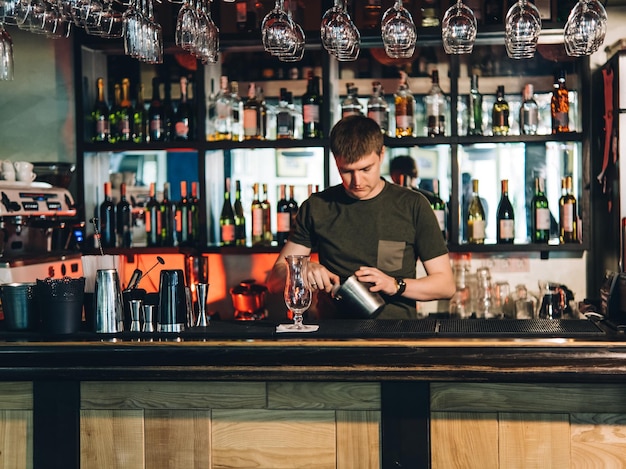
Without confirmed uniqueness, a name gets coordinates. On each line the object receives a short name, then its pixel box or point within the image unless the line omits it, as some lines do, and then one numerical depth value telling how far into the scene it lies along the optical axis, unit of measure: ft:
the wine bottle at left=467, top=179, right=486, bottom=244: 12.46
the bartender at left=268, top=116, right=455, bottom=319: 9.28
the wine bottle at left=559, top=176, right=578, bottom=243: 12.24
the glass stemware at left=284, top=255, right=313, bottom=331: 7.43
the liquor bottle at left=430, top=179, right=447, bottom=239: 12.40
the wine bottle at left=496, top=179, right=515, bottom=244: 12.31
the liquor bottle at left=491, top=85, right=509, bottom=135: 12.57
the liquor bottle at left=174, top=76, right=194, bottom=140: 12.90
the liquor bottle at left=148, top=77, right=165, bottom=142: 13.27
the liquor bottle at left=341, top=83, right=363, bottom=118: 12.73
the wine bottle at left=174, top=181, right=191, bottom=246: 13.43
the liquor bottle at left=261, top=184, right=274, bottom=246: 13.07
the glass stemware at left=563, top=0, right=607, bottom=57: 7.81
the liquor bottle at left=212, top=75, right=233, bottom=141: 12.98
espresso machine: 10.96
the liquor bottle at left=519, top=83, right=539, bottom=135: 12.31
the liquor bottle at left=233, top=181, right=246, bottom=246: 13.15
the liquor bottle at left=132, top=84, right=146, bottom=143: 13.38
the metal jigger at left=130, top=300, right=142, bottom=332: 7.82
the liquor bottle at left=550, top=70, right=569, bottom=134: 12.10
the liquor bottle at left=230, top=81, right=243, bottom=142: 13.00
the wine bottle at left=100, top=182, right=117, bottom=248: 13.20
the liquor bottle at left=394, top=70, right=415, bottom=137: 12.59
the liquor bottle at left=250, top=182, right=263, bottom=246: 12.91
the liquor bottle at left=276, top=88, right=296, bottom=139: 12.69
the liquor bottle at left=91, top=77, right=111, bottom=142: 13.05
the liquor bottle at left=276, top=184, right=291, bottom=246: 12.69
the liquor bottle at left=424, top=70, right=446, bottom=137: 12.67
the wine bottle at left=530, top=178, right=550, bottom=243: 12.28
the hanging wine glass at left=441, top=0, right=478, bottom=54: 8.08
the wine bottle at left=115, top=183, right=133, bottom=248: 13.23
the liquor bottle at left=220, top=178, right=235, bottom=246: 12.77
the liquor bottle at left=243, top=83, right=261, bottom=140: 12.67
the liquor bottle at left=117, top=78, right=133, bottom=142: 13.07
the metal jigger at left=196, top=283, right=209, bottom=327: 8.06
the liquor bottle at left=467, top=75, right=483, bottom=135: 12.71
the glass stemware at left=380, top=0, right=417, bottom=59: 8.15
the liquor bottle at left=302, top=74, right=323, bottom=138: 12.50
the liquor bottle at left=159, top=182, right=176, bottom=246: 13.43
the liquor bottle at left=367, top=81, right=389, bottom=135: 12.53
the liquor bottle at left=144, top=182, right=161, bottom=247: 13.38
